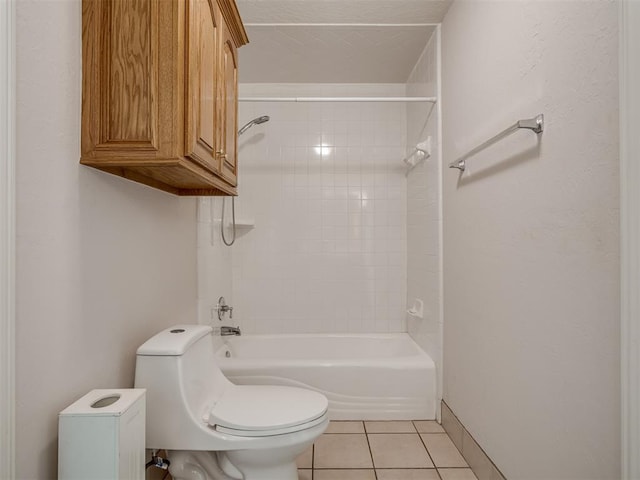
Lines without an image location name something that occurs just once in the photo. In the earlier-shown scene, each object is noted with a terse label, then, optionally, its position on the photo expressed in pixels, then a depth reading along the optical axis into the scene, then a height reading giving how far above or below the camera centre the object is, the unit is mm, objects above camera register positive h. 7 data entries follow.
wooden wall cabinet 1195 +471
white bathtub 2438 -861
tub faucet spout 2736 -615
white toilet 1434 -657
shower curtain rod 2346 +834
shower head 2898 +859
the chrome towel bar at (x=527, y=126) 1305 +372
